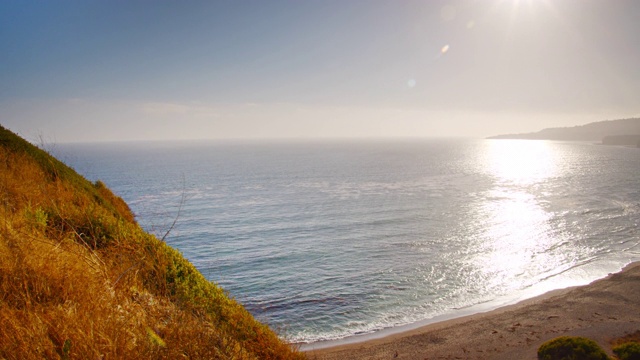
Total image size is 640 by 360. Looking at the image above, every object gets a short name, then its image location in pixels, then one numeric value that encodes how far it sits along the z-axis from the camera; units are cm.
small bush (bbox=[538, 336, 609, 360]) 1620
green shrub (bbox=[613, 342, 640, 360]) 1702
